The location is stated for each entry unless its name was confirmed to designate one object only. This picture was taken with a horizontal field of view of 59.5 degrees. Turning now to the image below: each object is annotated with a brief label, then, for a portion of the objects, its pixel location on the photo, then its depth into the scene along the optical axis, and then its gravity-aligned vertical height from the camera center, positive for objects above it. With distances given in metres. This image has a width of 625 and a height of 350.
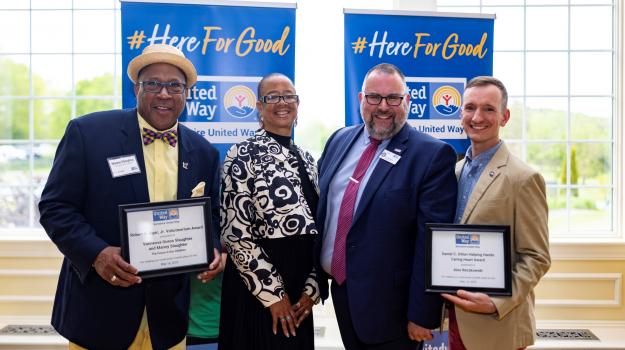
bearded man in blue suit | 2.25 -0.25
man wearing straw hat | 2.13 -0.13
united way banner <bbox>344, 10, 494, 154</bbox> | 3.80 +0.81
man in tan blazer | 2.16 -0.18
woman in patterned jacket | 2.31 -0.32
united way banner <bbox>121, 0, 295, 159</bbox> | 3.61 +0.76
